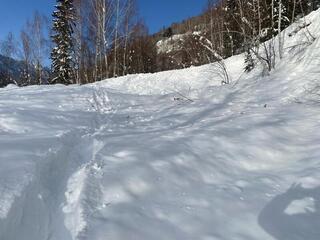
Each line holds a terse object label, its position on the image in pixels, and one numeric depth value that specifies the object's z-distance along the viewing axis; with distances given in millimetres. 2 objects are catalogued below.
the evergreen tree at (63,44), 17258
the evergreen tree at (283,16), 9278
